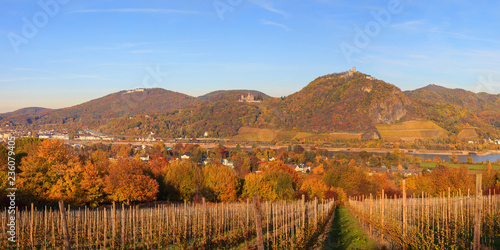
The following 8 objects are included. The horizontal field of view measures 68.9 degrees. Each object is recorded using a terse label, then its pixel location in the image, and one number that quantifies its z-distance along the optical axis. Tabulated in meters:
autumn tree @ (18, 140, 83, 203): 29.09
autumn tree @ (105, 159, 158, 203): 32.12
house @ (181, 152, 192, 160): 118.89
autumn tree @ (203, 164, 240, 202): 43.78
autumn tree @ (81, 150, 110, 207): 30.59
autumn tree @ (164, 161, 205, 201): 42.02
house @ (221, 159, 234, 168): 104.51
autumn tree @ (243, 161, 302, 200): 46.31
